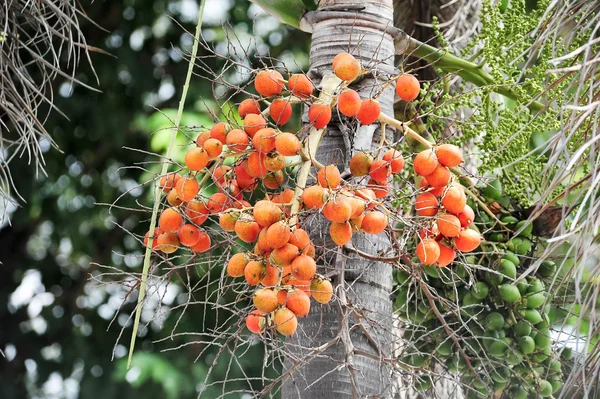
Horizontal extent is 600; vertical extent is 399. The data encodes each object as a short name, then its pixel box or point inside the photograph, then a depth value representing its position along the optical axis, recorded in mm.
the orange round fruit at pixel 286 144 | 2593
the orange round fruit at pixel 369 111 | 2698
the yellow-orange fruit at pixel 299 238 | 2555
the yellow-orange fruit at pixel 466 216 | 2692
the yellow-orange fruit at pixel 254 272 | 2545
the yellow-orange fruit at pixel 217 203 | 2721
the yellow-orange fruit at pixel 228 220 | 2638
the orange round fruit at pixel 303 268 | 2524
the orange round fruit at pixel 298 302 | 2527
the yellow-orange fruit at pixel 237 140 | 2654
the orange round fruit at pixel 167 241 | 2732
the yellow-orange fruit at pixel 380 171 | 2672
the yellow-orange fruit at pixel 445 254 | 2682
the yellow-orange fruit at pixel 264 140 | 2611
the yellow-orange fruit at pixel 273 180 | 2718
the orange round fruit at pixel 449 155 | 2660
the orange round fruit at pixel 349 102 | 2673
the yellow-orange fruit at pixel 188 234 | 2710
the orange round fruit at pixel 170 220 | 2699
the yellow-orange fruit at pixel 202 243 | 2748
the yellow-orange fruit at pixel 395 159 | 2692
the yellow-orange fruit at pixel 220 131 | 2708
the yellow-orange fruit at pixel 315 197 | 2558
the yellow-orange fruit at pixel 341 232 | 2578
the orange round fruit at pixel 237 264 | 2579
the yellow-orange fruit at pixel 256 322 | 2625
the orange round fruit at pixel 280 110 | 2696
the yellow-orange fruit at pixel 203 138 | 2742
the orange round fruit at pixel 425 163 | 2658
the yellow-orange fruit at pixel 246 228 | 2589
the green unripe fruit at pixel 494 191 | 3183
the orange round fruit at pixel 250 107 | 2723
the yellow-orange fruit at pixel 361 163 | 2667
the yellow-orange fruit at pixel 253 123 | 2651
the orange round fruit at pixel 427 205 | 2683
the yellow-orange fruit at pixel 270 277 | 2563
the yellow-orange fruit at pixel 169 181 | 2757
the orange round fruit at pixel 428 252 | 2640
